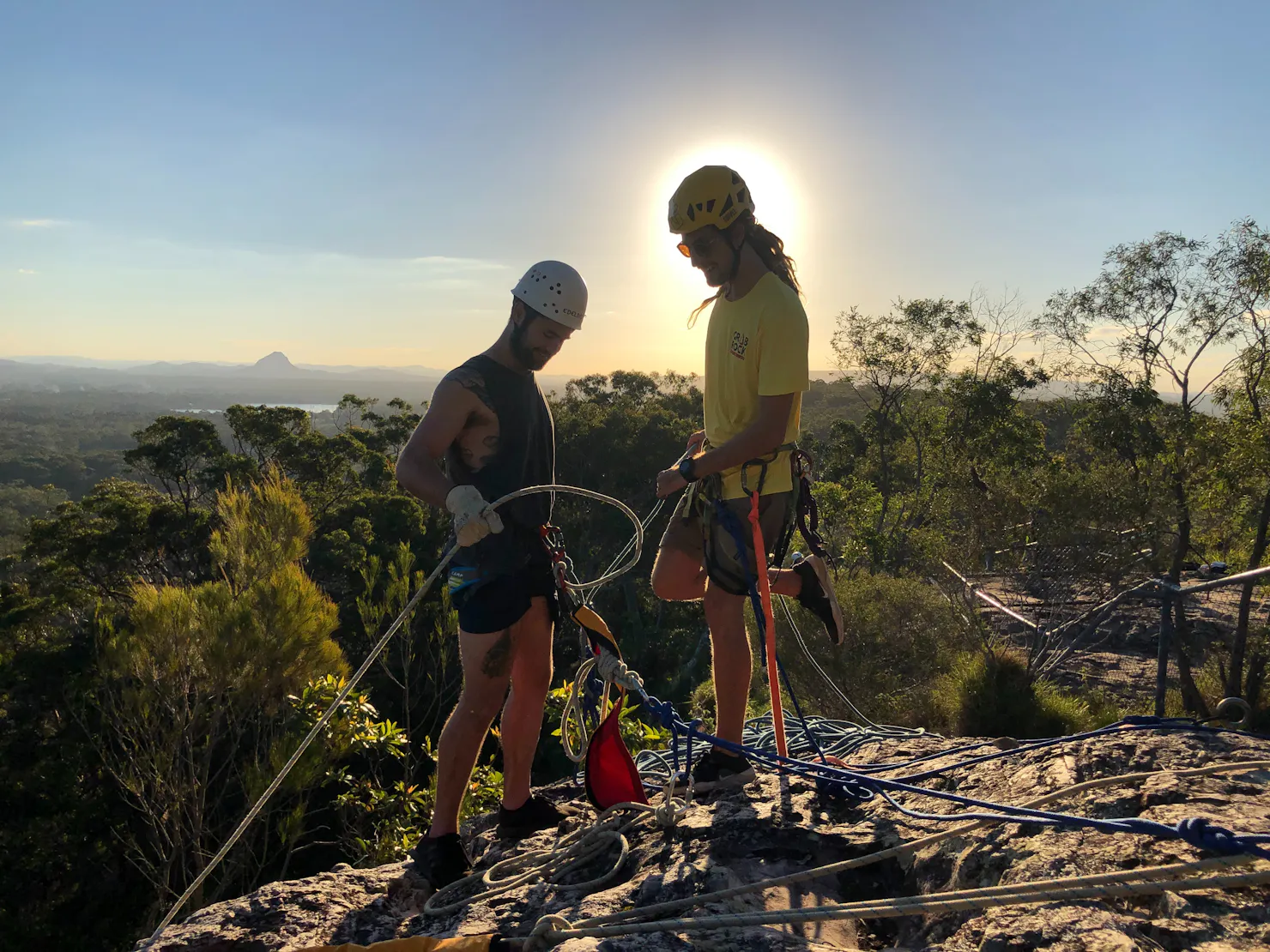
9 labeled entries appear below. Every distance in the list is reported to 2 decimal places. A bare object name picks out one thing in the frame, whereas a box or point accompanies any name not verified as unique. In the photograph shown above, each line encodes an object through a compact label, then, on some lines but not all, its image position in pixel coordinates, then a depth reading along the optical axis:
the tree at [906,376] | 20.20
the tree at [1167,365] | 10.84
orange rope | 2.36
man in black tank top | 2.32
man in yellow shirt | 2.43
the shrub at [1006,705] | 5.21
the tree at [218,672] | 5.92
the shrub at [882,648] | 7.76
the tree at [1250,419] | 8.47
